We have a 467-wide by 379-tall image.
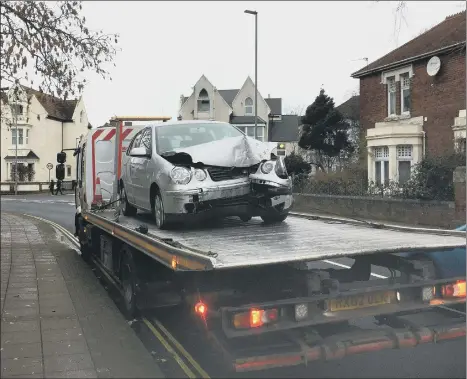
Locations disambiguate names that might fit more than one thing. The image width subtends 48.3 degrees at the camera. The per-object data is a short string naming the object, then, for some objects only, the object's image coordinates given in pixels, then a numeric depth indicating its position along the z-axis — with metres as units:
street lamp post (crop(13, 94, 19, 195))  9.68
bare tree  7.36
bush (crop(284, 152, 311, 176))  22.46
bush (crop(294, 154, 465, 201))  16.11
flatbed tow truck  3.67
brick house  20.36
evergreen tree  26.16
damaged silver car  5.36
